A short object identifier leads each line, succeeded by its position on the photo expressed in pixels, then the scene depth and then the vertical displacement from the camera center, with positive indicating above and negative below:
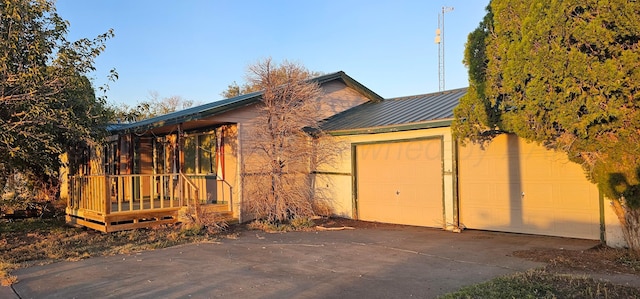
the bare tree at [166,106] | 37.91 +5.28
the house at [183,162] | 10.77 -0.05
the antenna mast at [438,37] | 20.19 +5.13
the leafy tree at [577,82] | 6.10 +0.98
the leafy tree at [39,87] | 7.93 +1.39
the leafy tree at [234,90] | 37.69 +5.63
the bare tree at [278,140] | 11.39 +0.45
